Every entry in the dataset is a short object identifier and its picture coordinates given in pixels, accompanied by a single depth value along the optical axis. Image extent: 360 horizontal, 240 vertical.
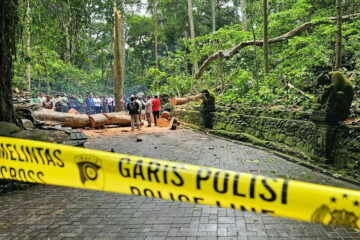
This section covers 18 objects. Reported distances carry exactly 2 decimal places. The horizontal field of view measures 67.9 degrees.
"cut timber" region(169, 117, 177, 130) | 15.18
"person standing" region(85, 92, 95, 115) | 20.78
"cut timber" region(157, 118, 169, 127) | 17.00
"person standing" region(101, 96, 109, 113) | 22.88
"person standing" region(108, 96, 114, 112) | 22.83
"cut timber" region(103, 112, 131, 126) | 15.28
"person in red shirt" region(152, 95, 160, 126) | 16.40
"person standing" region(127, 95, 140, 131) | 13.58
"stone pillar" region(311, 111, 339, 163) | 6.42
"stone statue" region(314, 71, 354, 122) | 6.41
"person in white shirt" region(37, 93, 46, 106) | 16.02
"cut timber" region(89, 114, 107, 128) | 14.53
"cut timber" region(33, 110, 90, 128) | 12.88
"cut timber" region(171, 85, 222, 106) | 20.33
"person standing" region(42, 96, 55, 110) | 15.82
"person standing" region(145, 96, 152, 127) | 16.23
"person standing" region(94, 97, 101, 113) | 21.11
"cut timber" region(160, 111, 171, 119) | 18.38
